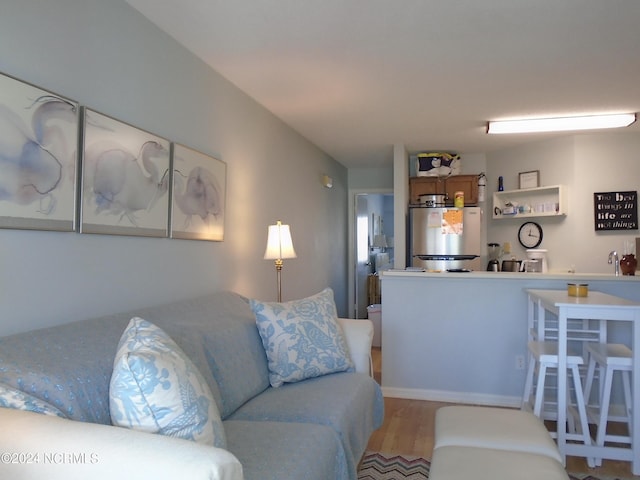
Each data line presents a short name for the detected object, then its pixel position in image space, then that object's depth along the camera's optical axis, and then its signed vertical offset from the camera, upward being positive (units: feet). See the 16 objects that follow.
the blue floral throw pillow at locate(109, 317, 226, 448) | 3.97 -1.29
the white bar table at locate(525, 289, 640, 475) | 8.16 -1.81
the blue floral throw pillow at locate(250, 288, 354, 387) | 7.99 -1.61
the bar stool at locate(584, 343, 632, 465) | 8.39 -2.24
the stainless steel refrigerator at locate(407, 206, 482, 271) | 18.31 +0.45
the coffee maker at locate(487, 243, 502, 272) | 18.47 -0.24
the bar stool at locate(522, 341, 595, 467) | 8.61 -2.39
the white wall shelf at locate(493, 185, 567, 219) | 16.74 +1.80
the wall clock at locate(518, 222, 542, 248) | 17.92 +0.59
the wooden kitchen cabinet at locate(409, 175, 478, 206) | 19.02 +2.53
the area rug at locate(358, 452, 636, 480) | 8.20 -3.91
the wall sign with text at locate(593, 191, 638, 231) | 16.19 +1.40
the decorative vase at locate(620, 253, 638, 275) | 11.89 -0.35
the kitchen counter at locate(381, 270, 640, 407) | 12.10 -2.20
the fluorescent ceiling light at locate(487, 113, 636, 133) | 13.98 +3.83
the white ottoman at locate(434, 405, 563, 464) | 5.66 -2.29
